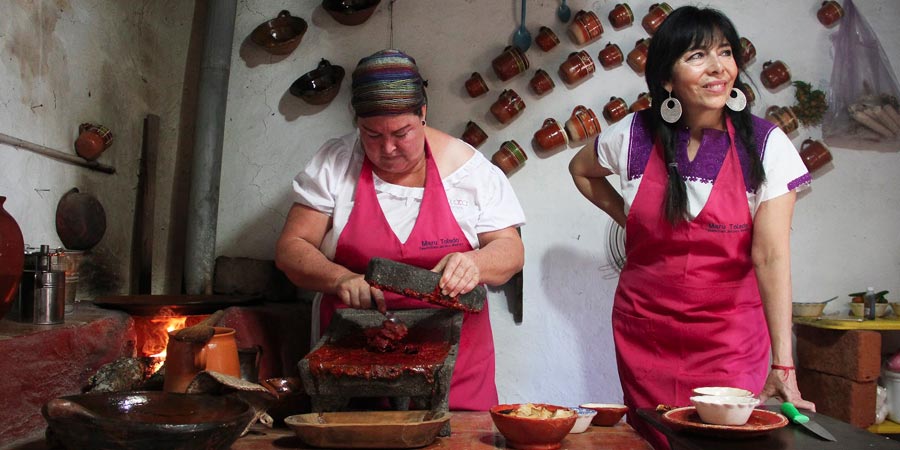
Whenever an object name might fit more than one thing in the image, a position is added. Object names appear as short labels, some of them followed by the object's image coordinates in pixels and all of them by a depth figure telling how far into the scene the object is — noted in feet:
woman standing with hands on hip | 7.96
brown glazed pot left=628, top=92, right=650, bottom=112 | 13.12
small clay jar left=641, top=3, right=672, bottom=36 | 13.17
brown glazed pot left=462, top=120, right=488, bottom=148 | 12.96
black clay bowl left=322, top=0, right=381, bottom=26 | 12.84
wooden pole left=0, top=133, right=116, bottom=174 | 9.09
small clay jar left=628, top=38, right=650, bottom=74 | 13.15
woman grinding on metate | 8.02
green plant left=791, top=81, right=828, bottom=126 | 13.29
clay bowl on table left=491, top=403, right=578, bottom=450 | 5.46
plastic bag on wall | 13.26
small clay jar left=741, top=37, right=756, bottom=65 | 13.16
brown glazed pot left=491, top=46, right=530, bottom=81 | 12.91
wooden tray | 5.38
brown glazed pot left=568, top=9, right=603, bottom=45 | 13.00
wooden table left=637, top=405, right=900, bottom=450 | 5.14
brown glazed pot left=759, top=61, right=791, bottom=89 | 13.24
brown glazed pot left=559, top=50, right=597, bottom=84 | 12.98
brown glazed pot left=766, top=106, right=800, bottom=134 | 13.19
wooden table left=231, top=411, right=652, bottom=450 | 5.71
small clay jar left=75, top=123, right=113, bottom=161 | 10.65
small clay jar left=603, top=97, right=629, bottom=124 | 13.08
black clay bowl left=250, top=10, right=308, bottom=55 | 13.00
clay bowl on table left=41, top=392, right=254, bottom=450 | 4.45
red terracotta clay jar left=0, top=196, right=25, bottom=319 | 7.43
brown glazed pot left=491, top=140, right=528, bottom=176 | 12.94
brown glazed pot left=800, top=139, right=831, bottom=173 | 13.34
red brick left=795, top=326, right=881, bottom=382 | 12.31
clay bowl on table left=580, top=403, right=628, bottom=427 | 6.39
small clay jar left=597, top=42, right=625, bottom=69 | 13.17
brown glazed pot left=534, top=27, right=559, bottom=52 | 13.04
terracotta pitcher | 6.03
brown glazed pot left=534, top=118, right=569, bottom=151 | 12.96
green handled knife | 5.34
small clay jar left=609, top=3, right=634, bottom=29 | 13.16
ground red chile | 6.04
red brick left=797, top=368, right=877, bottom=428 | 12.27
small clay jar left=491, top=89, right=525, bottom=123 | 12.94
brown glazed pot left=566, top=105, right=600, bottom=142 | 13.00
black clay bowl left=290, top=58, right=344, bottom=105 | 12.80
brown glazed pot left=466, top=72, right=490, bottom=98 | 13.01
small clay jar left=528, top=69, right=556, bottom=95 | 13.04
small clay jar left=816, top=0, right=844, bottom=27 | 13.41
